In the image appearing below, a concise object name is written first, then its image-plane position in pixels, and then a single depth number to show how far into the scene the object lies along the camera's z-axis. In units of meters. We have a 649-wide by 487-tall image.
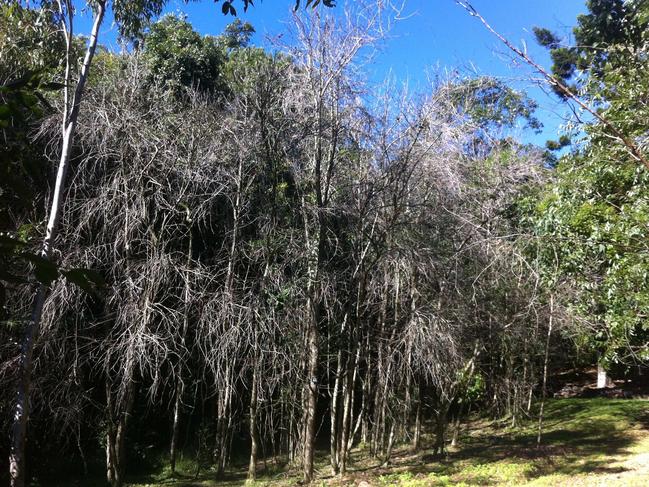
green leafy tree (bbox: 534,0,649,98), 5.80
